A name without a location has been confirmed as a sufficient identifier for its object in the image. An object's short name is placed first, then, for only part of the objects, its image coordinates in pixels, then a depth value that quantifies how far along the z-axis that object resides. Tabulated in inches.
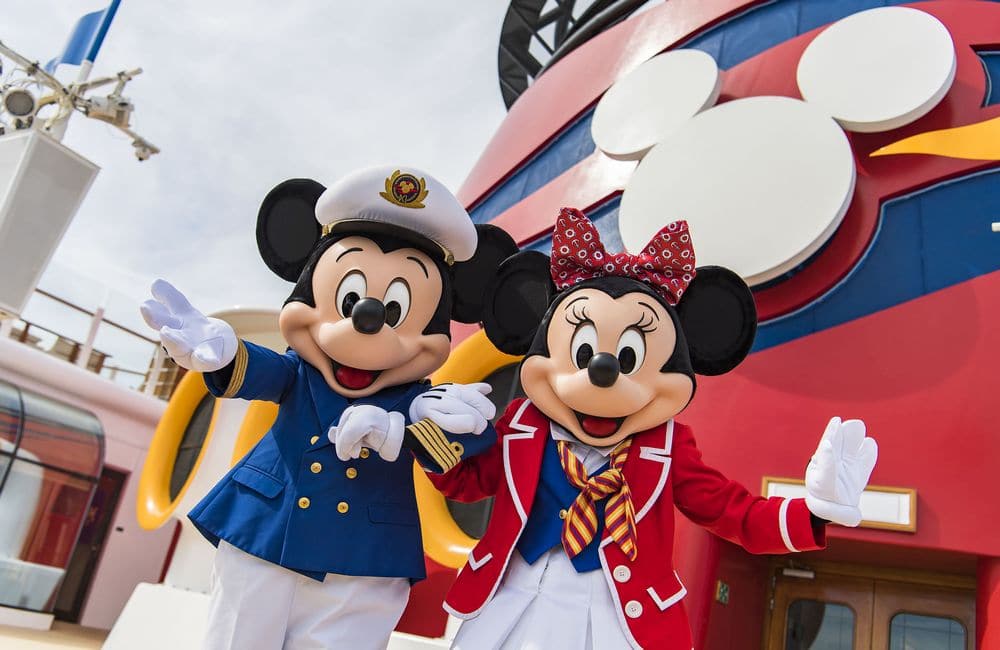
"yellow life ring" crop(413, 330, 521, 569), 185.8
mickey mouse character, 94.2
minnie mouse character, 90.8
